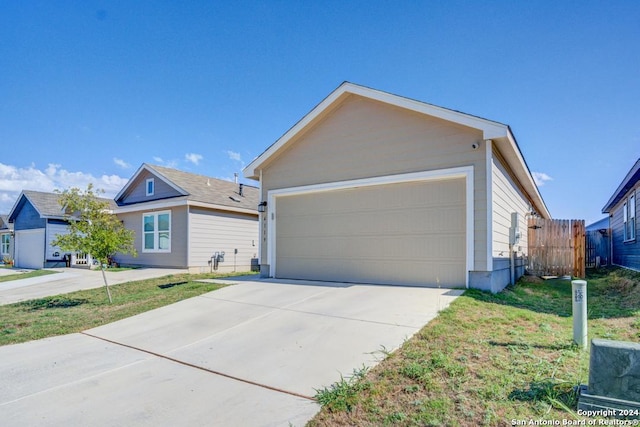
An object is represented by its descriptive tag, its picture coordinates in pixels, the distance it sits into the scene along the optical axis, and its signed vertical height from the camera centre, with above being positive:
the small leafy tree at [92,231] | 9.38 -0.12
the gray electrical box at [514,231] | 9.25 +0.01
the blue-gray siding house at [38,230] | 20.11 -0.24
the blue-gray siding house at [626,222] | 11.31 +0.43
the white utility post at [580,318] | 4.30 -1.05
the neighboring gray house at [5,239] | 25.17 -0.99
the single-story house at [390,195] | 7.84 +0.91
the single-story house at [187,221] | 15.45 +0.33
